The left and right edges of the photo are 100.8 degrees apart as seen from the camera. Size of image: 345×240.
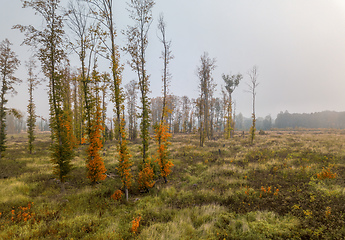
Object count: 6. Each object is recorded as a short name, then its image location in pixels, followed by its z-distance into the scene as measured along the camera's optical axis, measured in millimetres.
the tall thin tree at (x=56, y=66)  9242
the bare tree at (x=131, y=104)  35312
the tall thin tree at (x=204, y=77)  22969
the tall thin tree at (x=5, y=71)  16703
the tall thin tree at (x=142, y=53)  11512
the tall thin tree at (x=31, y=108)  20438
